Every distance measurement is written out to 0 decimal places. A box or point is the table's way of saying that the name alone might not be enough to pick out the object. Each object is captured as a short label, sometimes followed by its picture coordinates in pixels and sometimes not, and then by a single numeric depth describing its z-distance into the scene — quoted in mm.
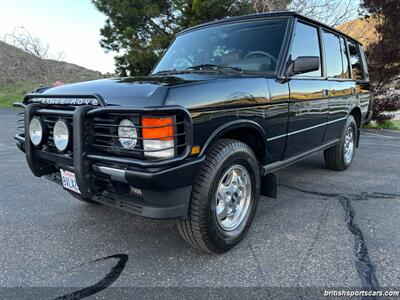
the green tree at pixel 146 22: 11685
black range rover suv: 2148
